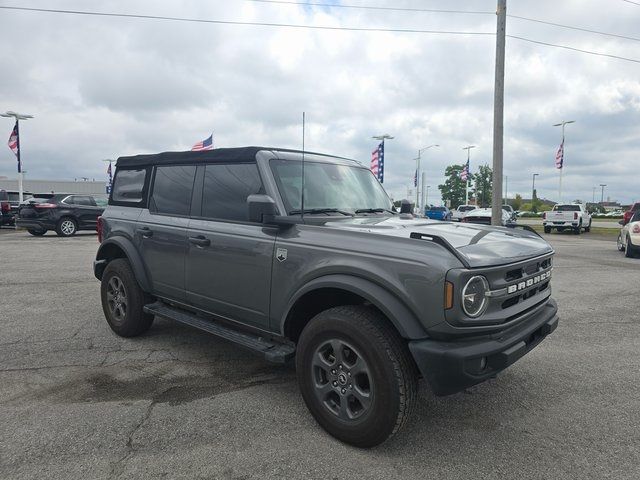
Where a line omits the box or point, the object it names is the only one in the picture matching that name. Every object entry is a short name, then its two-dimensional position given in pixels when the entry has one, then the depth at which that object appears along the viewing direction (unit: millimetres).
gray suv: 2619
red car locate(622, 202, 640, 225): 16223
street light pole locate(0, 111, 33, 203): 28031
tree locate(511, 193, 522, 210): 99762
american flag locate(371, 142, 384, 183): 30831
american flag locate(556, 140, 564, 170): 38625
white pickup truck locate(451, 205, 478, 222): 39344
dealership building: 75606
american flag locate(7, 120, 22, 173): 28333
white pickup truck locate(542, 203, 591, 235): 26516
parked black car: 17375
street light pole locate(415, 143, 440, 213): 47406
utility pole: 13797
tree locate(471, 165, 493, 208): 81938
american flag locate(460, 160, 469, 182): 44625
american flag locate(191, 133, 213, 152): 20141
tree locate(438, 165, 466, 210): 82500
